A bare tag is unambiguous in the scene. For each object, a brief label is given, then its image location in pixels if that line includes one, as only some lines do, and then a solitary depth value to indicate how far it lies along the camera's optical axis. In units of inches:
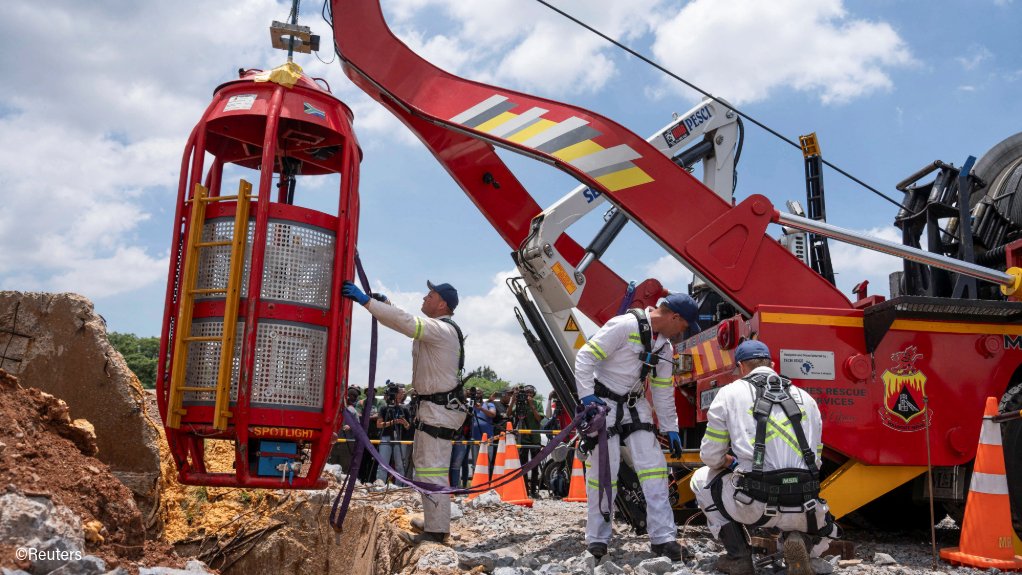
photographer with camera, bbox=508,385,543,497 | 520.4
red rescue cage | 180.7
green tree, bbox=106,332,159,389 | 1374.3
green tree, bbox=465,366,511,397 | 1833.8
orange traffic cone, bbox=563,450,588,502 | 406.6
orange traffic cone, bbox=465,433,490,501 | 393.7
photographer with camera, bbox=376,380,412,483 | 469.4
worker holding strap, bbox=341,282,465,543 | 235.1
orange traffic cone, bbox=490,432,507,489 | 422.2
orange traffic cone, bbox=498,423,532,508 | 370.6
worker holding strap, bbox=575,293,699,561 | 212.7
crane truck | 227.5
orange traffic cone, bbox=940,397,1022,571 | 210.2
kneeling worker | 181.5
